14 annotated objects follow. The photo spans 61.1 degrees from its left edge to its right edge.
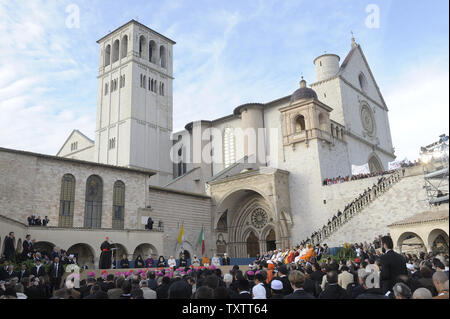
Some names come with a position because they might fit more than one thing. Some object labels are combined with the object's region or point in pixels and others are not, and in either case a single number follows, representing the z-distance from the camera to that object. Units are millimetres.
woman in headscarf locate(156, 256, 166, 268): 19953
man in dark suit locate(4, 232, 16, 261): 14094
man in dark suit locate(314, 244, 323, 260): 18472
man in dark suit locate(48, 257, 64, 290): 12836
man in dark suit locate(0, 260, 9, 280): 10811
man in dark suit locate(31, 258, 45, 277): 11838
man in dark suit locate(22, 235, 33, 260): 14398
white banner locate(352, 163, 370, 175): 29812
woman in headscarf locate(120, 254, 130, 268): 18341
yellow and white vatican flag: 26359
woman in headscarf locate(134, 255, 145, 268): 20531
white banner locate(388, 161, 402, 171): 25844
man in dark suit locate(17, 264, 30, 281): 11638
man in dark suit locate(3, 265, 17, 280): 10828
